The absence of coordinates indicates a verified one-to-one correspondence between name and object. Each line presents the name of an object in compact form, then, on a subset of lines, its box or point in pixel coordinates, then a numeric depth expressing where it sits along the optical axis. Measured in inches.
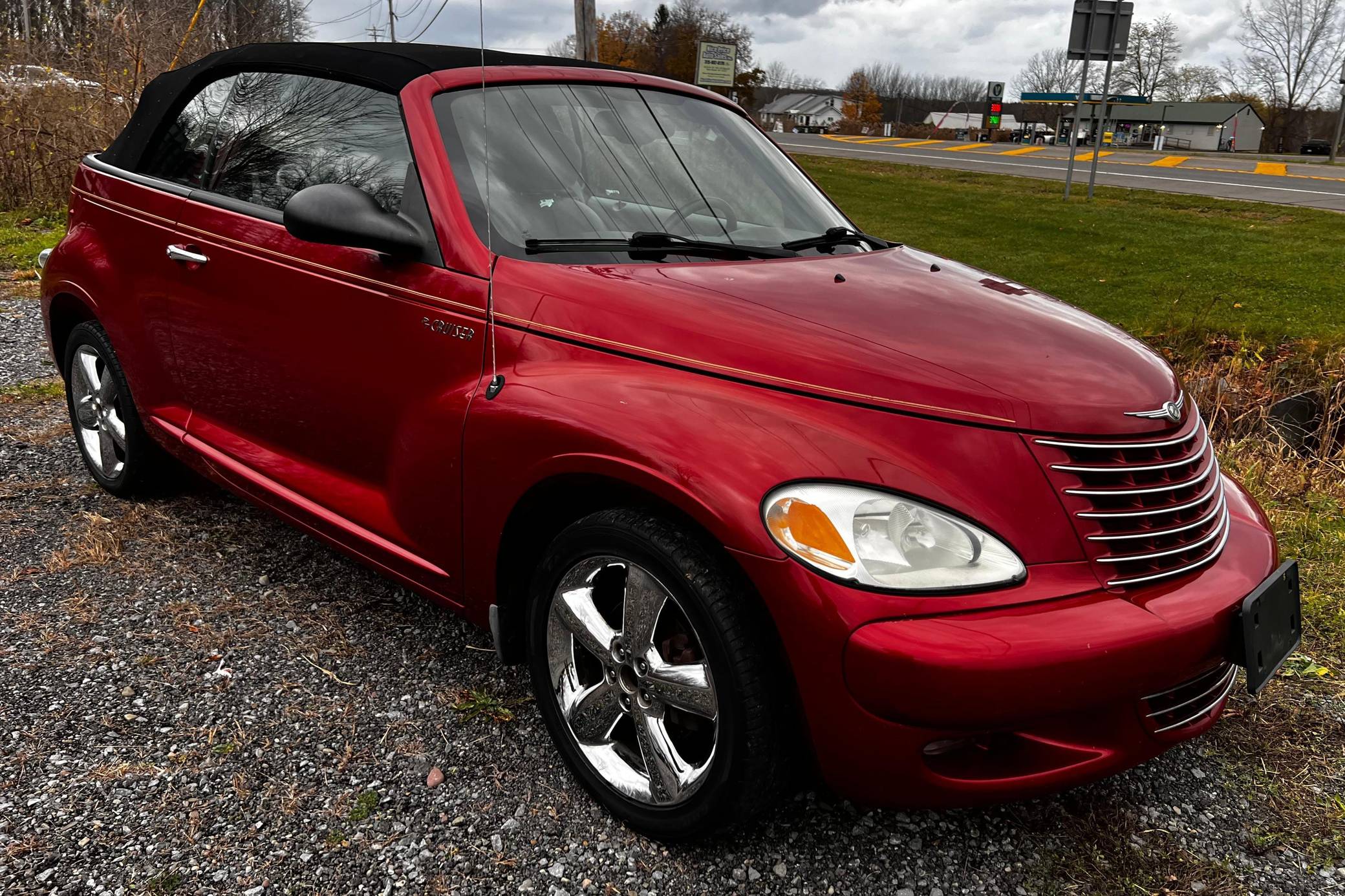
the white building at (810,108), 3885.3
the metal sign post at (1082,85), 478.9
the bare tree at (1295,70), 2714.1
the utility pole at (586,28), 353.4
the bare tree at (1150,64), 3186.5
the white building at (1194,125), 3056.1
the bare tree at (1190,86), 3403.1
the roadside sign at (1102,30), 479.8
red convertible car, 73.3
